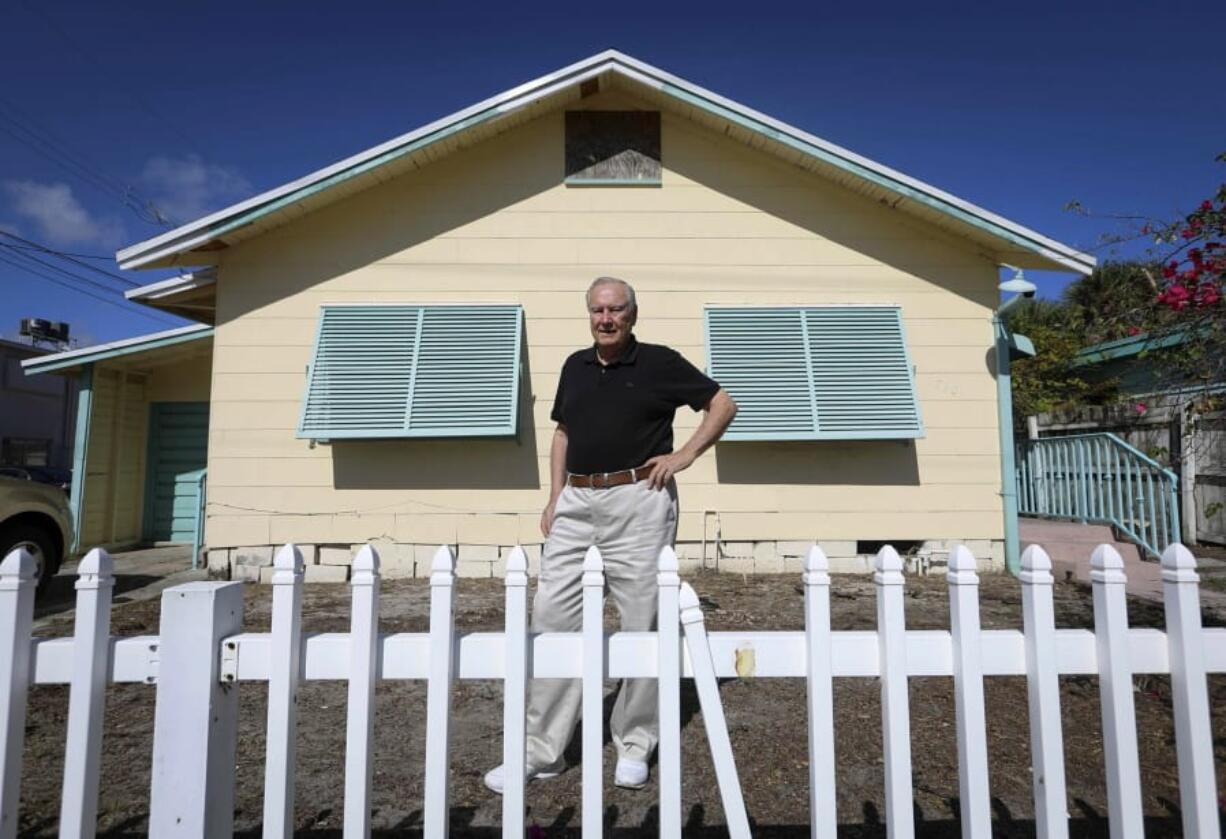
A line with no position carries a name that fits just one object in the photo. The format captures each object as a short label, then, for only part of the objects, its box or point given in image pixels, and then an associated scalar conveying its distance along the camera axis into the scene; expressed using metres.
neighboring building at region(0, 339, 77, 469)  20.48
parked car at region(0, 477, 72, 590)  4.80
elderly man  2.25
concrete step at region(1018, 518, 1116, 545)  5.27
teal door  8.59
